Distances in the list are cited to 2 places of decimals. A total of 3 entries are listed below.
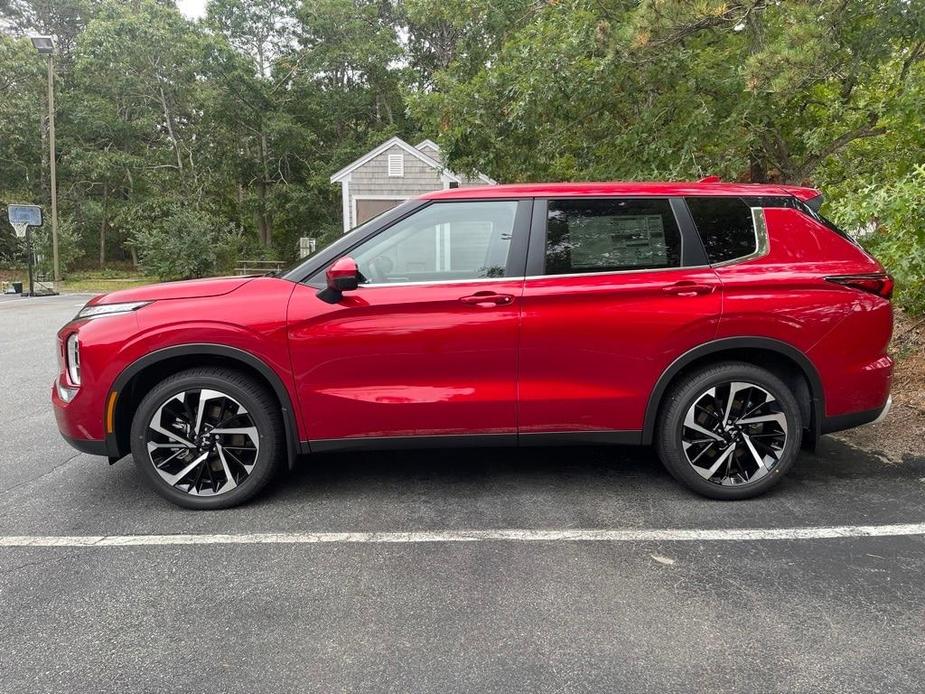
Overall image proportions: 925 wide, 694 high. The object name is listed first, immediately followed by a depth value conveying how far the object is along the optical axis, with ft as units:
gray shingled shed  64.75
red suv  10.85
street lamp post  70.22
